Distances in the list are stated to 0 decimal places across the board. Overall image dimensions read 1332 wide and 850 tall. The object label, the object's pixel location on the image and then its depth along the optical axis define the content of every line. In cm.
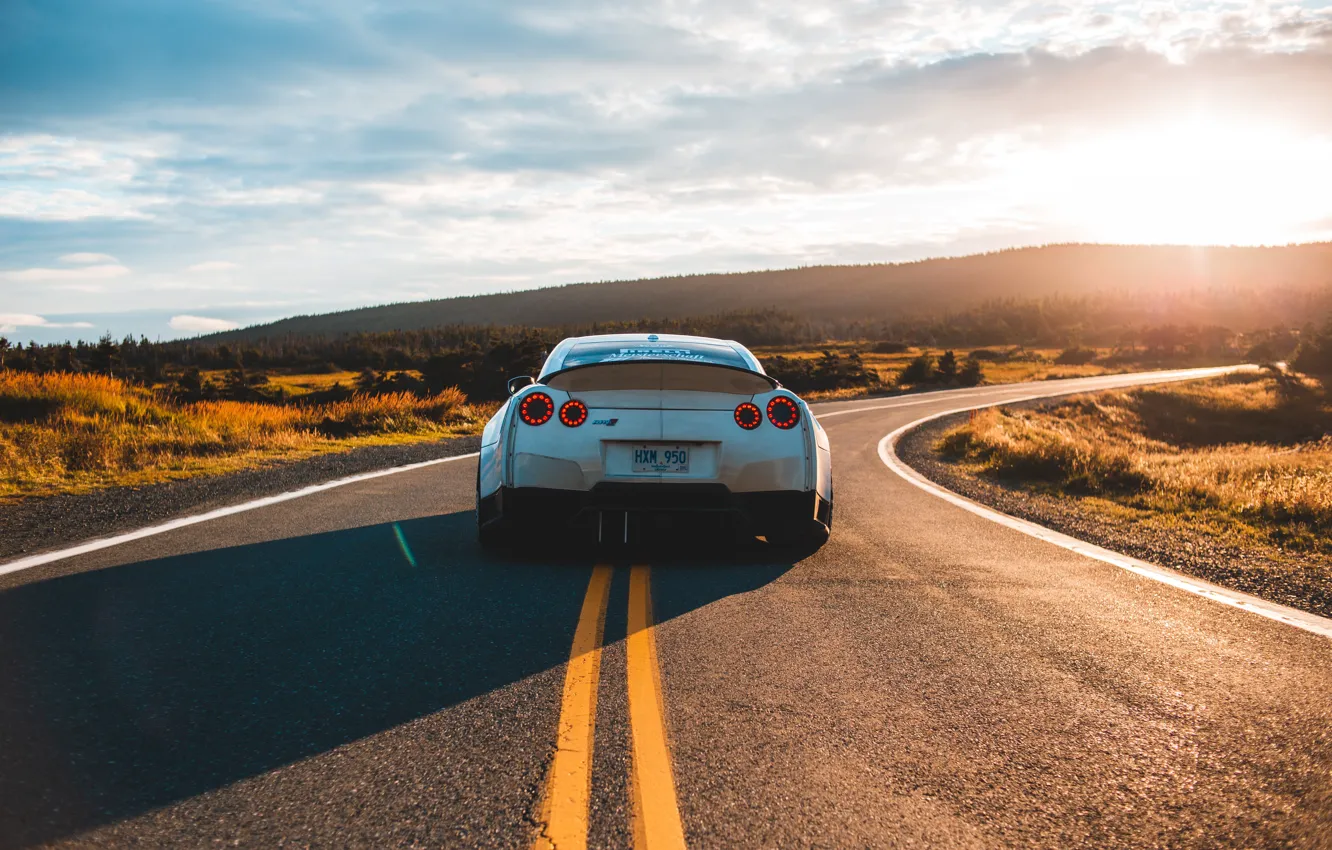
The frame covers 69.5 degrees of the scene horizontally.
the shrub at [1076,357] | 8012
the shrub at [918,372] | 5400
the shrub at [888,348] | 8384
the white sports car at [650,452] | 597
